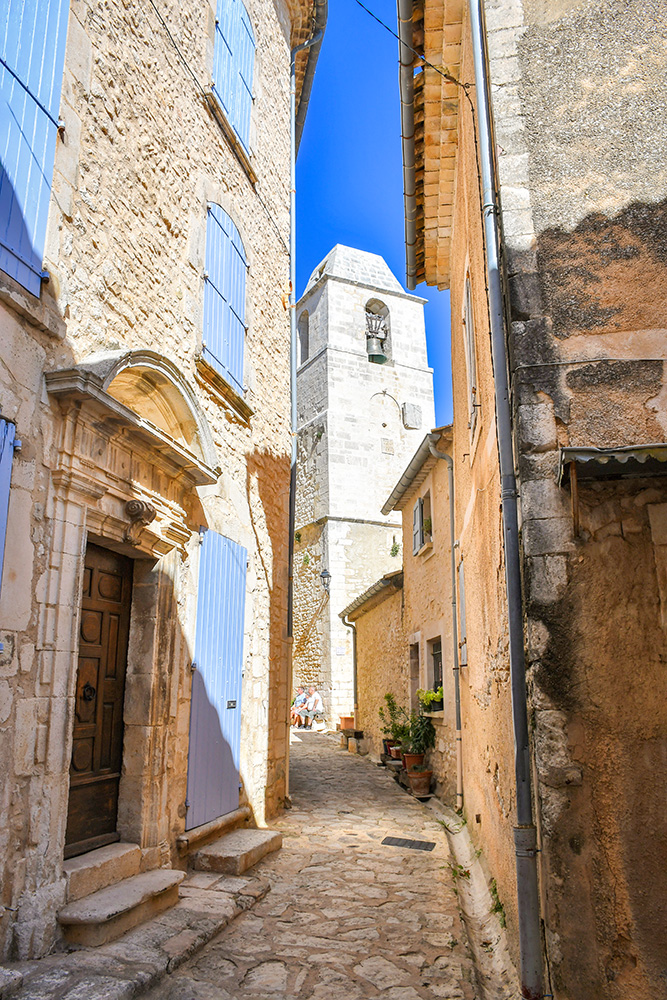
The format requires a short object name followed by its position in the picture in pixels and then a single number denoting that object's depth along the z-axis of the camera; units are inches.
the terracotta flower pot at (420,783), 338.6
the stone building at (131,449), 128.4
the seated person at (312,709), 724.0
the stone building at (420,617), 329.5
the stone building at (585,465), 103.6
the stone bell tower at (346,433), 770.2
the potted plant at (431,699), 345.1
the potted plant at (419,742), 354.3
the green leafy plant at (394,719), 392.7
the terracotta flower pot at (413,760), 354.0
